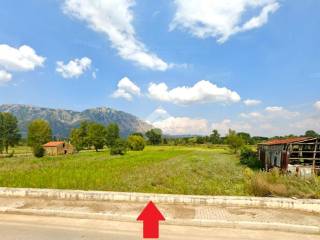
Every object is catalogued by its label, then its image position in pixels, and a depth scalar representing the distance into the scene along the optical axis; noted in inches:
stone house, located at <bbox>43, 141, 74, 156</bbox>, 2058.1
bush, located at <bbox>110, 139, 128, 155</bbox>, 1849.6
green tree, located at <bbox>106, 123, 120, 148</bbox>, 2587.9
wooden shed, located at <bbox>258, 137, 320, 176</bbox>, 737.2
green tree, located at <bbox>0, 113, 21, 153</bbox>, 2262.5
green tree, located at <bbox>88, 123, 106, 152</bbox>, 2371.8
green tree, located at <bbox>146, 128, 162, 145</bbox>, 4065.3
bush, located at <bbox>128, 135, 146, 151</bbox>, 2616.4
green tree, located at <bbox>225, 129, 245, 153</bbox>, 2148.8
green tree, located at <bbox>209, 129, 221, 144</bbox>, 3870.7
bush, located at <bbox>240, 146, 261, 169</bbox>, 1171.2
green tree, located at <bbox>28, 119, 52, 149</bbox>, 2077.0
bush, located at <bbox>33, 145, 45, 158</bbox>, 1725.4
